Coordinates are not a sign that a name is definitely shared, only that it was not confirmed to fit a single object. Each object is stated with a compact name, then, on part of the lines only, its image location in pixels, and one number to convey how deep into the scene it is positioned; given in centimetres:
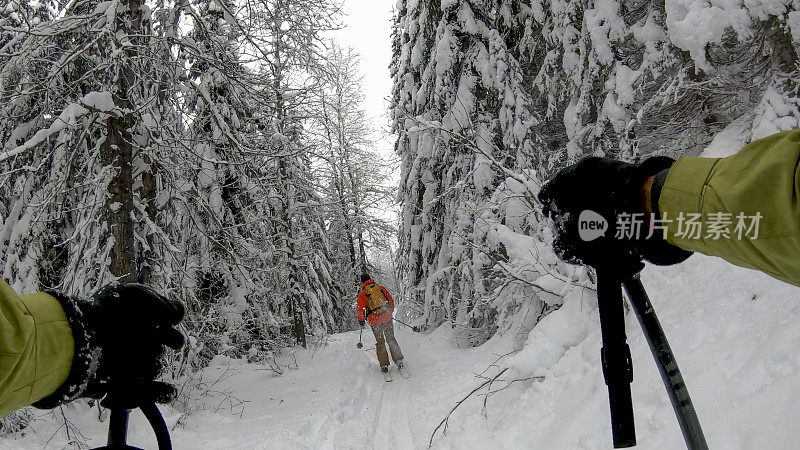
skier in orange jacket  908
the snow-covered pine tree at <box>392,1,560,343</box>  898
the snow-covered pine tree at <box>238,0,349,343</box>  656
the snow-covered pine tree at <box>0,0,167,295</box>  459
